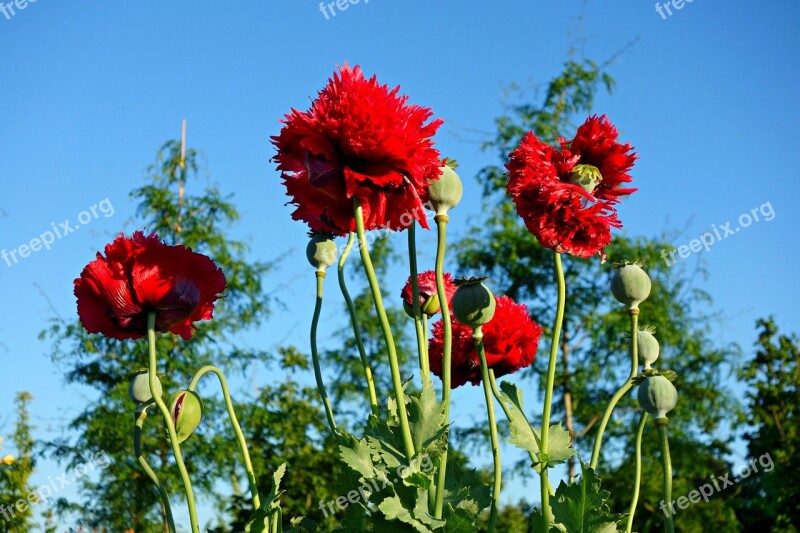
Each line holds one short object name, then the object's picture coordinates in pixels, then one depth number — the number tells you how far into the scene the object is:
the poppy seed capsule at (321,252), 1.22
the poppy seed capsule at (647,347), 1.23
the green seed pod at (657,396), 1.16
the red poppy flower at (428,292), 1.21
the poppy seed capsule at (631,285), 1.18
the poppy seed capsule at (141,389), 1.15
